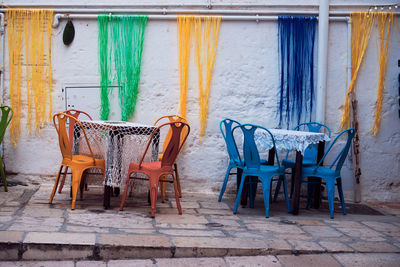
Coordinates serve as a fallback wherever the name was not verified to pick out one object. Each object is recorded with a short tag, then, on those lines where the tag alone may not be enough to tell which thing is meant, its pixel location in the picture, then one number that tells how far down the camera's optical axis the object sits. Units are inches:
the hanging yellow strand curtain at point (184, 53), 195.3
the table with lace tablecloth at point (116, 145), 150.4
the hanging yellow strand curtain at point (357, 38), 195.9
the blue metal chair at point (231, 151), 167.8
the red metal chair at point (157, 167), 144.5
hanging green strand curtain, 195.2
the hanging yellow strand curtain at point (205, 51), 195.8
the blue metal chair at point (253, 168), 153.3
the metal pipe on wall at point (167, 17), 194.4
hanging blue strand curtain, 196.2
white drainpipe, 191.6
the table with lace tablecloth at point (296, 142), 153.6
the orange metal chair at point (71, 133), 171.6
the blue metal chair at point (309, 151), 180.1
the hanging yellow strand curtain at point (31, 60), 194.9
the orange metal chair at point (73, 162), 149.2
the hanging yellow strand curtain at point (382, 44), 195.9
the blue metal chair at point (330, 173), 159.5
